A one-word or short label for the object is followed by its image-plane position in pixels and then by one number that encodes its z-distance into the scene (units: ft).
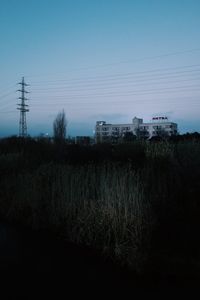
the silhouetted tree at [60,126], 138.62
